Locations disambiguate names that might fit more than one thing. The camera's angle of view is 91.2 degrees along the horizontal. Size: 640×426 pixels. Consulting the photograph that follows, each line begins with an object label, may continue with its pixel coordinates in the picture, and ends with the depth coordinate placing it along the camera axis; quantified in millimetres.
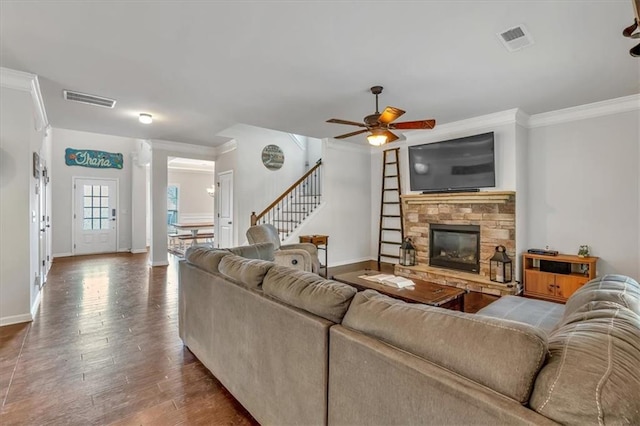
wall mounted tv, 4605
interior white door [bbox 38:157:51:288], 4282
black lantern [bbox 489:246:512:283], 4441
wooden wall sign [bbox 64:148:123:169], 7645
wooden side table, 5809
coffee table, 2894
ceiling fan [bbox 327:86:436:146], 3348
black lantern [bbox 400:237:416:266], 5570
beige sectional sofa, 788
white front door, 7770
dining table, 8859
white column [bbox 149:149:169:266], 6461
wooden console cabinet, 4070
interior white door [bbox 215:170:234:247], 6895
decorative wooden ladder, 6574
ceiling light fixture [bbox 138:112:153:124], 4625
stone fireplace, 4551
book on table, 3285
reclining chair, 4293
